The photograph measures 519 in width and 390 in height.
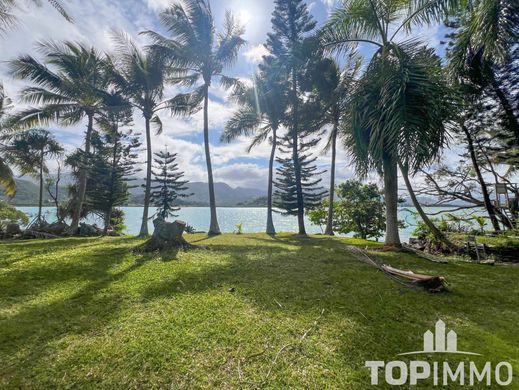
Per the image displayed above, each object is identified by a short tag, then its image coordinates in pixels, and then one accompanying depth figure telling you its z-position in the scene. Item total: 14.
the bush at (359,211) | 15.46
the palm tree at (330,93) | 11.81
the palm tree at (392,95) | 5.41
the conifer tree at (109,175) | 17.11
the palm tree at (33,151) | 14.37
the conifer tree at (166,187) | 24.69
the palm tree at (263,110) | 13.32
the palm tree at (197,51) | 10.70
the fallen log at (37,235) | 11.32
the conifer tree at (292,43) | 12.79
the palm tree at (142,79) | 10.83
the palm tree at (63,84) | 10.87
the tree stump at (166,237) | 6.54
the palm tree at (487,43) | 5.44
